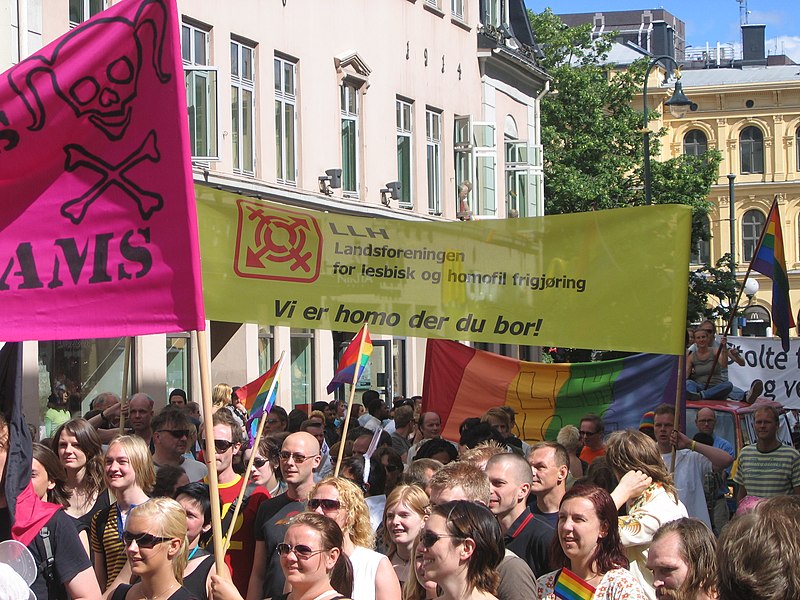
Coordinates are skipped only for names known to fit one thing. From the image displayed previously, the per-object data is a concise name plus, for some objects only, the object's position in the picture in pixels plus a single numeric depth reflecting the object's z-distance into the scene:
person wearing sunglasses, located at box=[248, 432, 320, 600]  12.61
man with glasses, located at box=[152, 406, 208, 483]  15.83
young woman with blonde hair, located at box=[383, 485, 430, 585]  12.56
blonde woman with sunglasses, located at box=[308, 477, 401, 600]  11.38
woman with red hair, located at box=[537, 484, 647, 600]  10.35
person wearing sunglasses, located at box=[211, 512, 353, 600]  9.91
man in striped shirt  19.16
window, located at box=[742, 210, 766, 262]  138.95
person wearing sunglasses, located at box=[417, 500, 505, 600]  9.52
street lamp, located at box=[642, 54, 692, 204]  52.89
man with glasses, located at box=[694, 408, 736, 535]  19.93
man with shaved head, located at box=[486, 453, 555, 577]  12.31
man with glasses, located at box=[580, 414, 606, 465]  18.74
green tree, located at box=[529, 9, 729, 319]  92.76
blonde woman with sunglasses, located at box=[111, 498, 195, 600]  10.32
